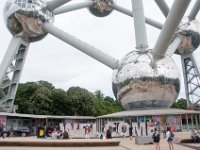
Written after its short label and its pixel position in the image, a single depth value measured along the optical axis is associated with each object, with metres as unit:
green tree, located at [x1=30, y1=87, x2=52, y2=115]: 45.43
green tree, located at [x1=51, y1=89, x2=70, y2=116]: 47.97
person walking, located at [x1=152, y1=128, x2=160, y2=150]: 12.77
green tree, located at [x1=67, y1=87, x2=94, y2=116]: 48.88
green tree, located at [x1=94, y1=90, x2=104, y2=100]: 75.99
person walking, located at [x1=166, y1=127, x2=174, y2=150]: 12.90
